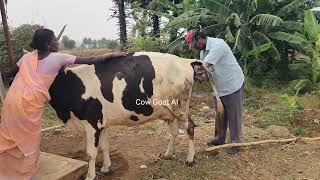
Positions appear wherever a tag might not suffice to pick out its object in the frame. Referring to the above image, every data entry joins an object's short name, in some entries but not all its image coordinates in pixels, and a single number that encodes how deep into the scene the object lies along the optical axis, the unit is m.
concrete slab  2.67
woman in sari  2.47
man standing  3.28
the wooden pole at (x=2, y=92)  3.24
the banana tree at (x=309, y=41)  6.03
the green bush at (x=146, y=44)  7.34
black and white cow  2.97
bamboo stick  3.51
